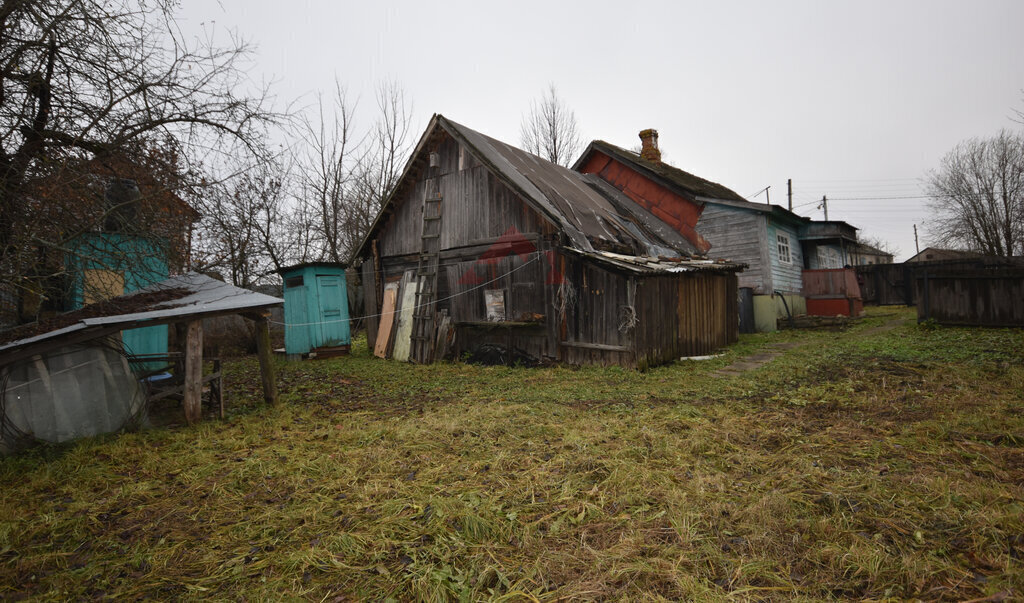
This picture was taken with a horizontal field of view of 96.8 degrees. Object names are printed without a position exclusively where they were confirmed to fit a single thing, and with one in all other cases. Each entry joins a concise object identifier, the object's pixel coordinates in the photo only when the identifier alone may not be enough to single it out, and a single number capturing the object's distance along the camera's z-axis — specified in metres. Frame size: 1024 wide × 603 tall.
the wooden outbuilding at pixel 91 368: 4.71
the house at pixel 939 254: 34.88
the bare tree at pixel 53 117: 4.86
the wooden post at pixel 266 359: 6.92
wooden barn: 9.80
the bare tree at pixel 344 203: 21.11
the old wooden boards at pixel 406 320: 12.55
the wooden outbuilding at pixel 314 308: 12.90
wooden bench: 5.96
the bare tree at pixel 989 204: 27.72
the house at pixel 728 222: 16.50
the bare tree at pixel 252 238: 6.92
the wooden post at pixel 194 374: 6.00
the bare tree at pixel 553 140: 27.52
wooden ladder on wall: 12.04
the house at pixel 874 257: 43.81
